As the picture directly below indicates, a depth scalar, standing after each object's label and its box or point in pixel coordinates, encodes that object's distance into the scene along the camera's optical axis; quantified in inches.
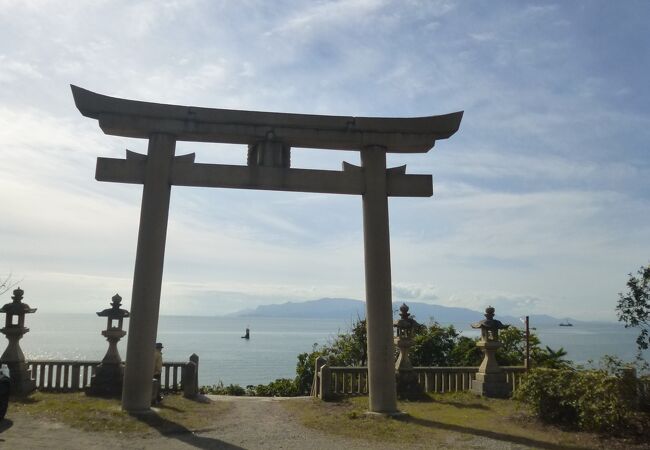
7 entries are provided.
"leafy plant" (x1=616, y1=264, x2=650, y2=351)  326.3
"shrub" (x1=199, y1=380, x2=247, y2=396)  652.1
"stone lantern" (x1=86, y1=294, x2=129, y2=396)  454.3
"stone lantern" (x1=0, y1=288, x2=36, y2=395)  450.0
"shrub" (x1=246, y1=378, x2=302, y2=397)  695.1
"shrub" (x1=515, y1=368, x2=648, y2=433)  315.9
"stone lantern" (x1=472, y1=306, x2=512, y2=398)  499.8
